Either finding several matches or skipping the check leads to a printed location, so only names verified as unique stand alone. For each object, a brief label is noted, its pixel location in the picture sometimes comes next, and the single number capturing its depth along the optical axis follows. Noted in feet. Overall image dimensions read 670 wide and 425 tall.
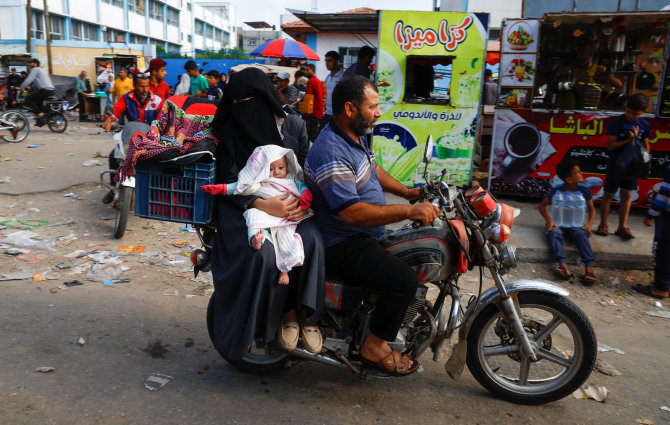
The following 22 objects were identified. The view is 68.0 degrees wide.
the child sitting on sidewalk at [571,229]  17.04
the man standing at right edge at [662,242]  15.43
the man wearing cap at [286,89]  30.76
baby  8.68
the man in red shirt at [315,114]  29.20
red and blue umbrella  54.34
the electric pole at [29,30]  78.54
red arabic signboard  22.26
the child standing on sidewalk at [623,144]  18.80
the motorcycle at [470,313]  8.97
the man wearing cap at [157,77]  25.09
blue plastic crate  9.39
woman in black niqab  8.78
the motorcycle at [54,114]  45.03
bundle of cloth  9.21
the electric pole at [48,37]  79.87
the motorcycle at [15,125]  37.63
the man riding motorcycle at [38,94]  44.88
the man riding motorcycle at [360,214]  8.48
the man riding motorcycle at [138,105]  21.47
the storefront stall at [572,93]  22.12
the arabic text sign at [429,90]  23.30
